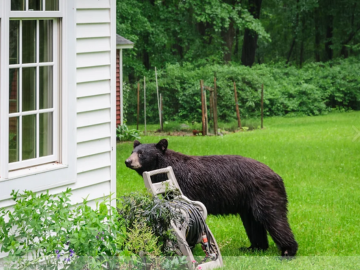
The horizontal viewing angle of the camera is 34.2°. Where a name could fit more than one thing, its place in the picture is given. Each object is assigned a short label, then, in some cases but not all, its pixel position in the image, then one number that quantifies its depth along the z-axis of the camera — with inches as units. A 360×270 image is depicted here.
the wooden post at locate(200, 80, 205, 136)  808.4
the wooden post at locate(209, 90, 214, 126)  826.8
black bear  270.7
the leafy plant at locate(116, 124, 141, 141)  725.9
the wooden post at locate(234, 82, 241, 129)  894.4
